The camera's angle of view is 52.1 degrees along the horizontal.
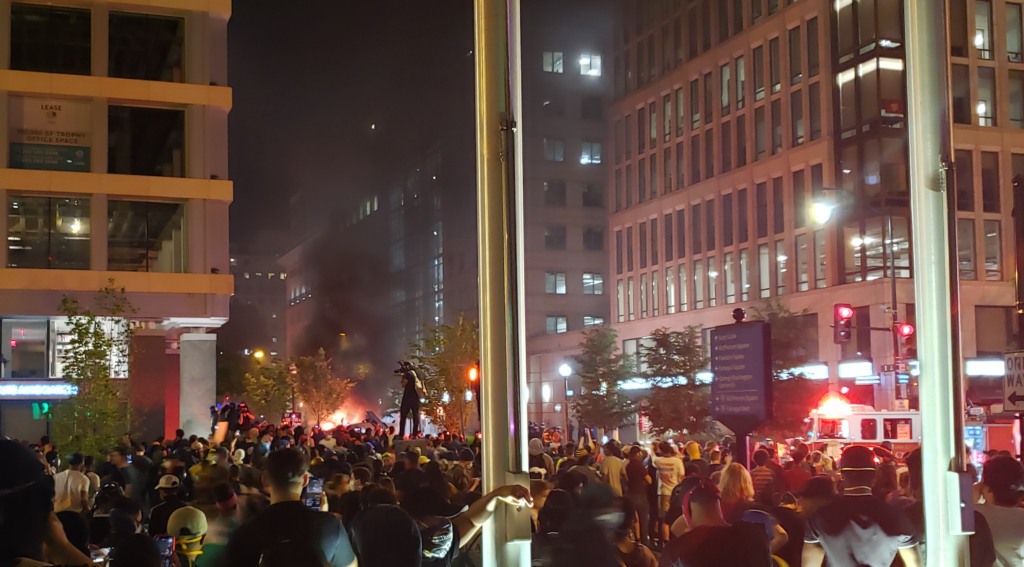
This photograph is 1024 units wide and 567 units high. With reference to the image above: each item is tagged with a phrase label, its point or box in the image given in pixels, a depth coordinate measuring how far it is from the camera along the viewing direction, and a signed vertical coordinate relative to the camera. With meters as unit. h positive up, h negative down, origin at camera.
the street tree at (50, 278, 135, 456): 31.16 -0.99
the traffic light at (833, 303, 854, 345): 31.02 +0.83
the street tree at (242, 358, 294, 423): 98.19 -3.02
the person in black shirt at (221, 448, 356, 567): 4.73 -0.78
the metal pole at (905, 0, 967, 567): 5.46 +0.40
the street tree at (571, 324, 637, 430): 62.75 -1.79
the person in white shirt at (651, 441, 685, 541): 15.90 -1.83
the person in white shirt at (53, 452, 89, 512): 13.33 -1.61
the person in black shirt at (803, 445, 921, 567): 6.25 -1.10
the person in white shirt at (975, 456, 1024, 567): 6.68 -1.04
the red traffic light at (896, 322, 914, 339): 31.02 +0.57
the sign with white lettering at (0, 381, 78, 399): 39.28 -0.99
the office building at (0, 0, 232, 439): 37.00 +6.73
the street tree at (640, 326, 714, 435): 52.12 -1.76
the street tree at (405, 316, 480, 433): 56.25 -1.00
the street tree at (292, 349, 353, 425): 98.19 -2.59
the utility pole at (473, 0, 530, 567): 5.14 +0.28
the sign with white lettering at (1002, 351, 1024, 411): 14.52 -0.54
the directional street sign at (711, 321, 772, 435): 12.70 -0.31
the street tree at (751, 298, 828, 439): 50.22 -1.26
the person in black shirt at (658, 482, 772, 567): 5.47 -1.01
